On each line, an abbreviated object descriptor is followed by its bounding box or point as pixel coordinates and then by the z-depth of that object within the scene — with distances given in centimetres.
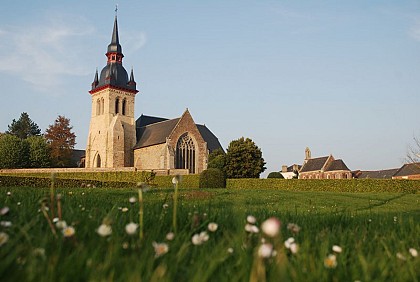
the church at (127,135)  5212
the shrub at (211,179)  3300
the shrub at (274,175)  4042
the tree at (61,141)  5828
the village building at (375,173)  7244
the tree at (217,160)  4575
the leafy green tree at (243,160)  4416
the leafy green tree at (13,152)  5499
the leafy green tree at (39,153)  5578
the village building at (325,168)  6988
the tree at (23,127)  9469
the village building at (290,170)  8848
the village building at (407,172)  6005
